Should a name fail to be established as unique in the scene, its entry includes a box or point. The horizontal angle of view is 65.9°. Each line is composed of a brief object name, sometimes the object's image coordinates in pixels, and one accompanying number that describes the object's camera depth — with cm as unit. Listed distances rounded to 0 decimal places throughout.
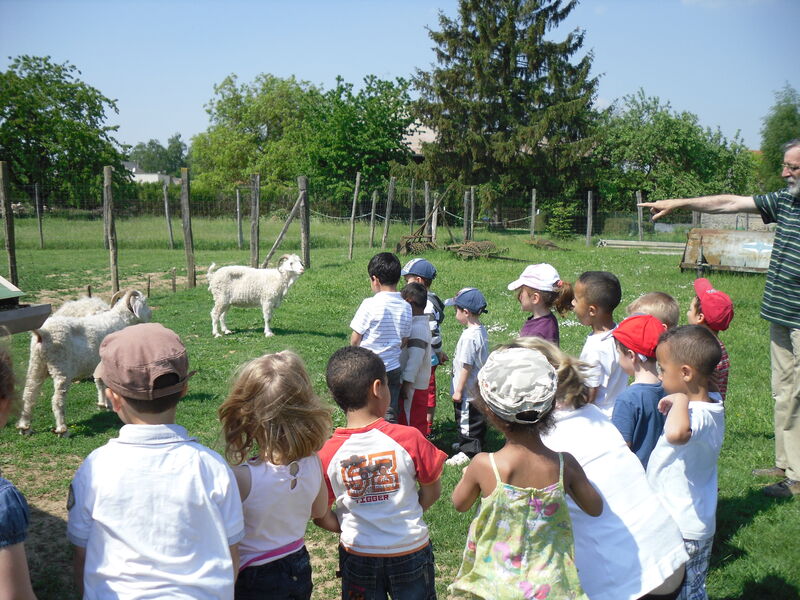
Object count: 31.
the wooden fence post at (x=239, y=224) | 2238
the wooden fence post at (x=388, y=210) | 2130
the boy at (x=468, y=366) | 490
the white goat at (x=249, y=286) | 1002
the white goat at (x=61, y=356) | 574
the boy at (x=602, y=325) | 370
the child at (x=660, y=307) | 372
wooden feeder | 322
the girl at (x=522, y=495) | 214
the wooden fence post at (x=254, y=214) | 1490
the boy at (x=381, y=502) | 251
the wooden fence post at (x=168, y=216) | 2281
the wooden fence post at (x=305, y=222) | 1639
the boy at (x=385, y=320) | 454
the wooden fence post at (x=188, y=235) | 1398
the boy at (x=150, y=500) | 186
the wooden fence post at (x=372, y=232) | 2166
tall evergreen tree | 3788
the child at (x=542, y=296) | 457
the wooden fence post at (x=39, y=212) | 1957
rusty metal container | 1449
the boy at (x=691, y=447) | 276
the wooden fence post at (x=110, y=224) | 1163
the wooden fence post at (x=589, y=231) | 2593
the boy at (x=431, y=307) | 535
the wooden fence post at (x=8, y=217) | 985
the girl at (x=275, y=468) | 230
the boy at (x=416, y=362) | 495
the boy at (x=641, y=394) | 298
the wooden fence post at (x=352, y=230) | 1867
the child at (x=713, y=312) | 385
